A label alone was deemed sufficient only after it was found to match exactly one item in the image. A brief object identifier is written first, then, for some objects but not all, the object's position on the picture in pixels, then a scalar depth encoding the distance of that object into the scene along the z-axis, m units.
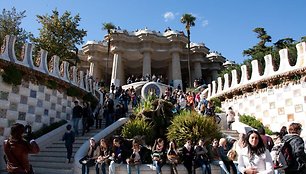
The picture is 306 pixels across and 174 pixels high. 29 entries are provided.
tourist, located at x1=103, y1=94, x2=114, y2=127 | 11.80
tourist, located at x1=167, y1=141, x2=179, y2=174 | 7.02
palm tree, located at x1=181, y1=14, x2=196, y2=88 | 31.57
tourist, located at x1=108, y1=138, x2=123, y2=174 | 6.95
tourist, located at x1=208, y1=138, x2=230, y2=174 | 6.99
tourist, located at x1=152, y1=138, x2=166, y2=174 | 6.99
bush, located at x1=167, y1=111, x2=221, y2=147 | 8.77
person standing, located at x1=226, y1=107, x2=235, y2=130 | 12.34
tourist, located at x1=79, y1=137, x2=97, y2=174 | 7.04
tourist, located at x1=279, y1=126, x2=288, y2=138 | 6.24
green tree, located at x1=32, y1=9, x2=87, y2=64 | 18.77
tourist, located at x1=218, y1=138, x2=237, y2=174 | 6.58
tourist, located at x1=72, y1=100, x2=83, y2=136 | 10.40
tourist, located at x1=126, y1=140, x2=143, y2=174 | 7.06
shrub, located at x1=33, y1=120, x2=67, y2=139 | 10.21
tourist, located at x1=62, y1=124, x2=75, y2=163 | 8.17
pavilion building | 33.14
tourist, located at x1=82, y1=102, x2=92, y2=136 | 10.90
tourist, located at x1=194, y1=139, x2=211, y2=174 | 7.00
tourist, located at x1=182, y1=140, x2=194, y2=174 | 7.16
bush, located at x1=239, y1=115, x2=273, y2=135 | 12.18
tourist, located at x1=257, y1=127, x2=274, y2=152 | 5.75
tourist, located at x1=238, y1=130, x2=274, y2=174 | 2.83
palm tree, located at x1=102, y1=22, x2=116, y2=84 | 33.47
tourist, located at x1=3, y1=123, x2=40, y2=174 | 2.95
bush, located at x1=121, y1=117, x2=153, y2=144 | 9.42
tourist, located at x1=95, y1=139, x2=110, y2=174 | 6.96
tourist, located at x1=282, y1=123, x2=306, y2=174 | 3.47
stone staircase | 7.86
